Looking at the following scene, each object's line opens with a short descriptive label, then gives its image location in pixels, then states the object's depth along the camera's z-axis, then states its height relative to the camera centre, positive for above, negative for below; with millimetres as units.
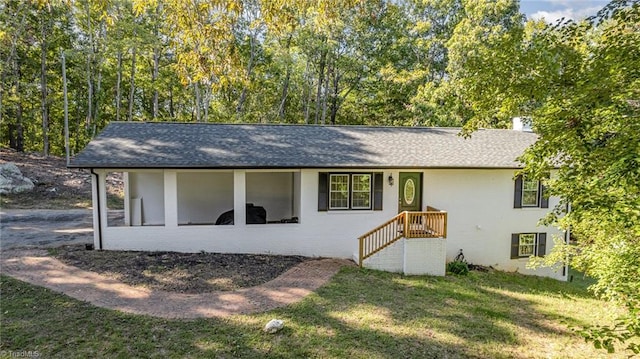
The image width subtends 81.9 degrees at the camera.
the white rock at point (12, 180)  15362 -1095
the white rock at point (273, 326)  5510 -2538
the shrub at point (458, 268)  10009 -2973
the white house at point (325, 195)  9578 -1104
